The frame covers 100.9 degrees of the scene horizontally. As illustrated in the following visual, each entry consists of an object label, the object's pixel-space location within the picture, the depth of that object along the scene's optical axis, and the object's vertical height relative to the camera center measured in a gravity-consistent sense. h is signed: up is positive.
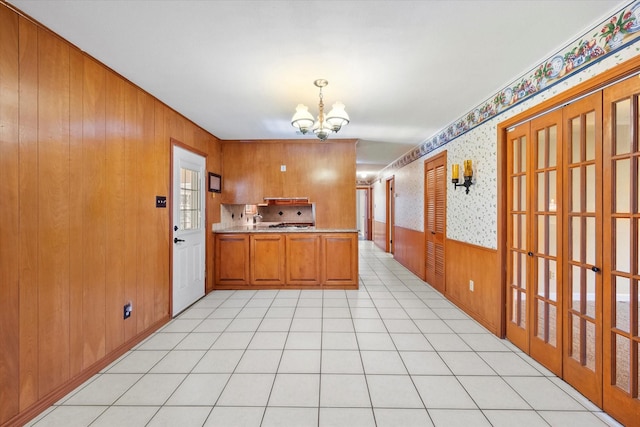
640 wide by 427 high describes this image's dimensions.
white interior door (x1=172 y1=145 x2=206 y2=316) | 3.23 -0.19
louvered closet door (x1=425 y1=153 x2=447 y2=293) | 3.95 -0.08
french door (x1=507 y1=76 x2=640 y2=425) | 1.56 -0.20
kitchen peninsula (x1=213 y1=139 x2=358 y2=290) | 4.25 -0.06
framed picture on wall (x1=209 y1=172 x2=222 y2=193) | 4.14 +0.50
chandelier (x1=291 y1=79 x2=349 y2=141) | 2.40 +0.89
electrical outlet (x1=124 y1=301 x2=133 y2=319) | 2.39 -0.88
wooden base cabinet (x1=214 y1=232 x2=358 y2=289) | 4.25 -0.75
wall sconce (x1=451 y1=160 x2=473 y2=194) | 3.09 +0.47
